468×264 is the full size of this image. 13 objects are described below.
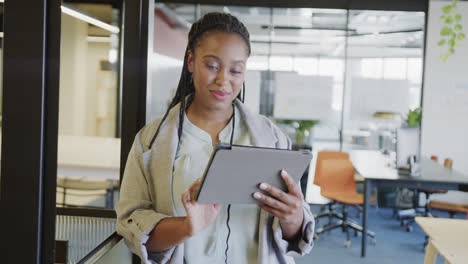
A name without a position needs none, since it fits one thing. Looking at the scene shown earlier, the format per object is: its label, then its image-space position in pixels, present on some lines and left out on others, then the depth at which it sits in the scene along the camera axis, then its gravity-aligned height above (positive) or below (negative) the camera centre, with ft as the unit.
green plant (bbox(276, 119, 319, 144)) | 23.79 -0.59
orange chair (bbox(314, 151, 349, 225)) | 19.07 -2.31
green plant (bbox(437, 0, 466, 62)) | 17.87 +4.13
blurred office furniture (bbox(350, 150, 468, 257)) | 15.55 -2.18
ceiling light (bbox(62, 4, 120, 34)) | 14.54 +3.32
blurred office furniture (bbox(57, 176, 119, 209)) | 15.64 -2.92
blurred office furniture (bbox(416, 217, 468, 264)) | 7.14 -2.16
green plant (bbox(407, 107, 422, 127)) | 22.15 +0.11
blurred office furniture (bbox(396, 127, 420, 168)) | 16.26 -1.01
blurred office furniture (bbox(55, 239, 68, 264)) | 5.17 -1.76
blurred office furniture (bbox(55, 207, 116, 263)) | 5.58 -1.67
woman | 4.44 -0.75
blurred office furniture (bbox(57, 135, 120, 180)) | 12.57 -1.62
